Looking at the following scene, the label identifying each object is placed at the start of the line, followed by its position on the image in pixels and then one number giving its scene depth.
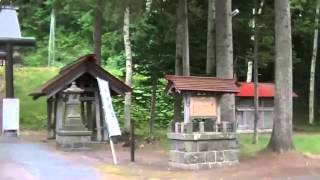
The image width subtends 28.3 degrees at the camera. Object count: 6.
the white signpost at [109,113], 18.09
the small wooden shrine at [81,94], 22.19
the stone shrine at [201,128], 16.36
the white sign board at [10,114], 24.89
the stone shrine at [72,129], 20.48
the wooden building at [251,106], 33.16
